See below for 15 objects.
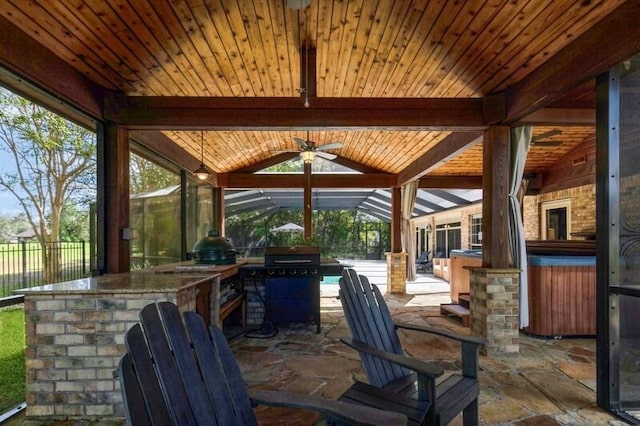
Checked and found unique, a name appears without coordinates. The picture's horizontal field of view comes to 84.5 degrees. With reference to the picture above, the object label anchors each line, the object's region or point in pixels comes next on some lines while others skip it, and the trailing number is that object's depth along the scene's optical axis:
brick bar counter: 2.46
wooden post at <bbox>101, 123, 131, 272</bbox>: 3.51
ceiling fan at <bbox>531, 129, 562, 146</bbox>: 4.29
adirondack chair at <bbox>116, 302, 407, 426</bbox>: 1.10
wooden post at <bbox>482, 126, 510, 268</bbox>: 3.75
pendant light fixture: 5.33
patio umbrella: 9.77
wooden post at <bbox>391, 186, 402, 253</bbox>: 8.02
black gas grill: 4.58
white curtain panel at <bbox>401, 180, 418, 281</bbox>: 7.79
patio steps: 4.90
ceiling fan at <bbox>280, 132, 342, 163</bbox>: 5.12
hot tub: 4.25
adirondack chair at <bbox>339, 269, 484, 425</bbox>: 1.65
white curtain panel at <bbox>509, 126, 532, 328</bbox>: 3.79
